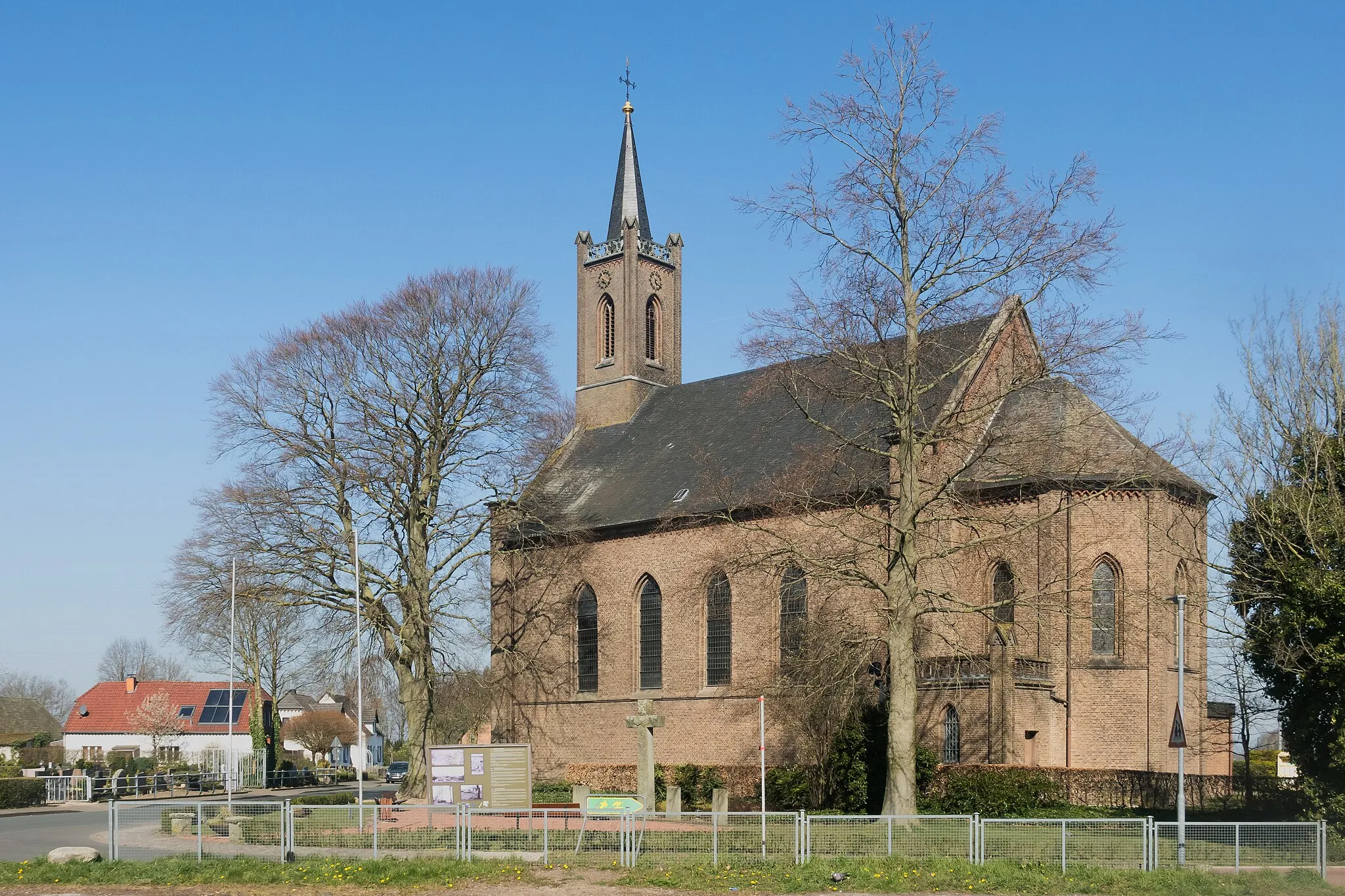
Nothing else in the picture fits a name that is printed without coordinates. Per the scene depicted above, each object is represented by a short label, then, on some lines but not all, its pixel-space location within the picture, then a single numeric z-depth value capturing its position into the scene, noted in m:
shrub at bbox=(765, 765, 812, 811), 33.75
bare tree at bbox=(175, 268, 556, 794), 37.22
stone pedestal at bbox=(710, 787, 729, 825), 26.06
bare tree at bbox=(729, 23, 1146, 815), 24.56
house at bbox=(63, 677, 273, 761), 74.00
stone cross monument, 30.75
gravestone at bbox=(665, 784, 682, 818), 28.61
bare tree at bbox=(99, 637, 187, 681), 126.62
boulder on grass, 20.97
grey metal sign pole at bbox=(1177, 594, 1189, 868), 19.30
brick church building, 31.91
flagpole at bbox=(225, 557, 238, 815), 35.22
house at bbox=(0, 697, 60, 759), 96.00
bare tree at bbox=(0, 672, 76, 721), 137.12
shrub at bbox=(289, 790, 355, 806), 34.37
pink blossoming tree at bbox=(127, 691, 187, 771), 65.88
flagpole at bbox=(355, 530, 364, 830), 29.97
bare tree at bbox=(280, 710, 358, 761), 86.81
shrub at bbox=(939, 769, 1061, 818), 29.88
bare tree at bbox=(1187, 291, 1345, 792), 21.70
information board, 28.47
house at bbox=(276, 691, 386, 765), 105.06
